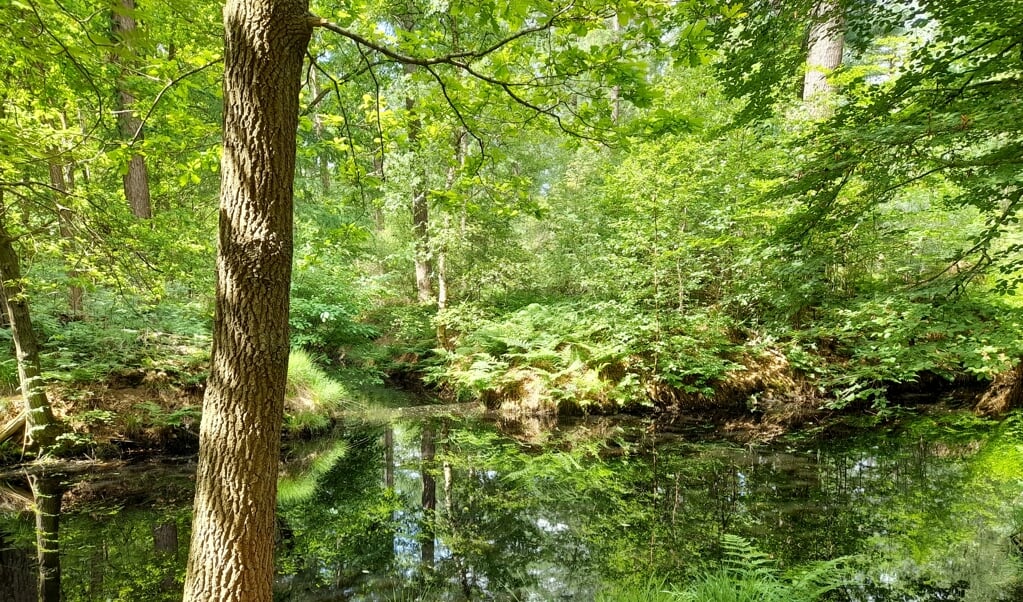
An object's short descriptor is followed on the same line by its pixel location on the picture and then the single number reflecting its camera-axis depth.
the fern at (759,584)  2.64
